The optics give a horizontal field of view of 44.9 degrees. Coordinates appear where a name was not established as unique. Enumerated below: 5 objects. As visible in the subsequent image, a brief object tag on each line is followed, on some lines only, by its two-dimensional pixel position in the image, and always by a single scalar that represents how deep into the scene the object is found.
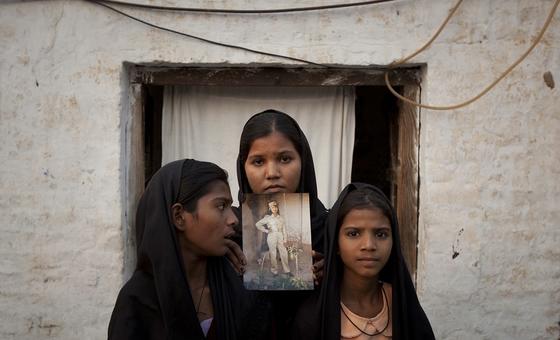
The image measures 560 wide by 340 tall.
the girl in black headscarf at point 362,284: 2.77
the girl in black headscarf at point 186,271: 2.51
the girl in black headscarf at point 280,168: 3.02
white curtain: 4.61
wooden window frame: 4.23
